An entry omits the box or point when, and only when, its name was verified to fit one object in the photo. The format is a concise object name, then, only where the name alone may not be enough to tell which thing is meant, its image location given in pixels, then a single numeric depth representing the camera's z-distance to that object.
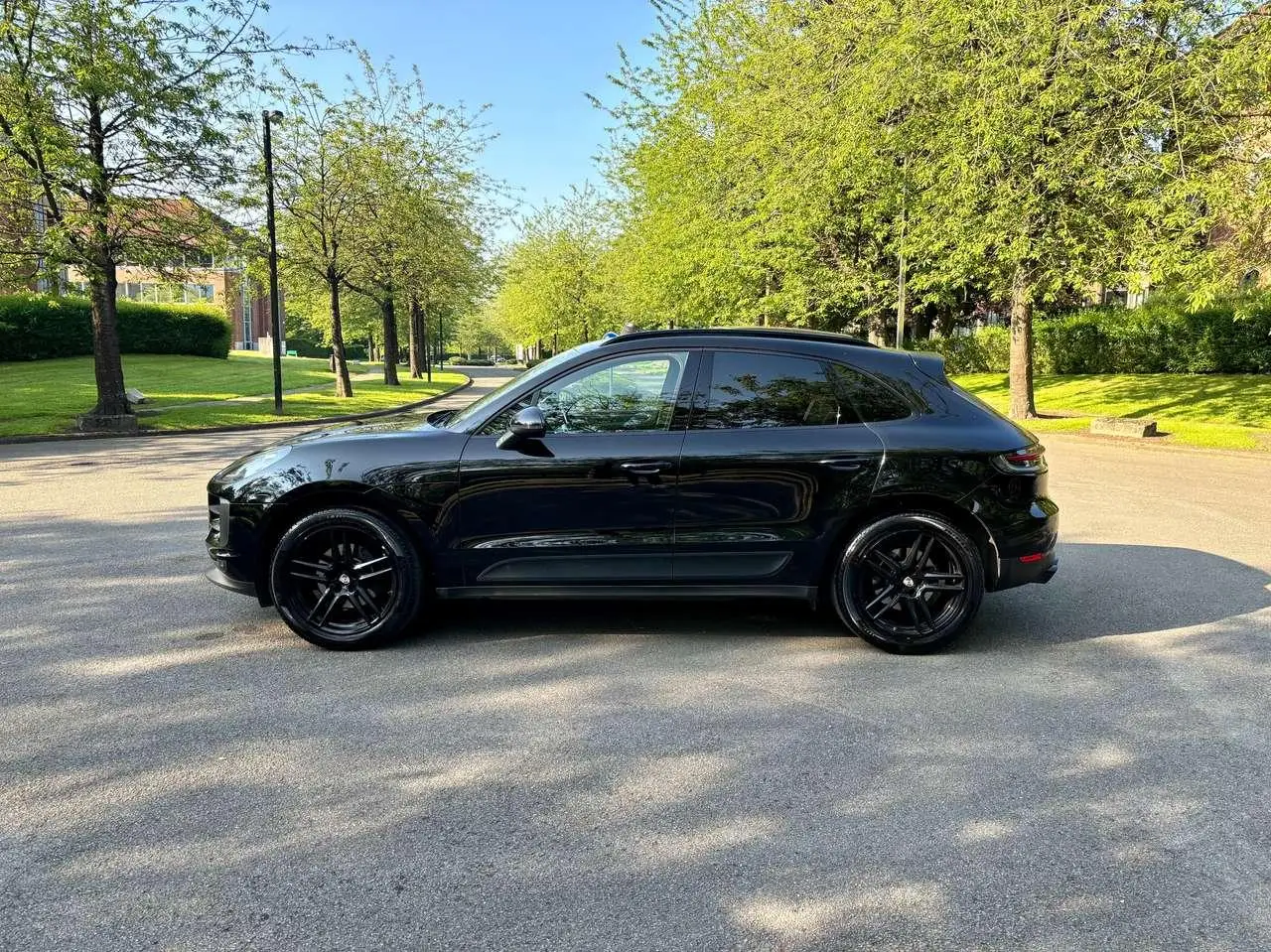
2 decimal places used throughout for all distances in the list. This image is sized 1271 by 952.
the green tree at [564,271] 46.72
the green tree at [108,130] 14.02
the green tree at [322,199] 22.30
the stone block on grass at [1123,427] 15.24
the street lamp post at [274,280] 18.41
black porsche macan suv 4.43
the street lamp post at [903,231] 17.64
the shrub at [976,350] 29.91
